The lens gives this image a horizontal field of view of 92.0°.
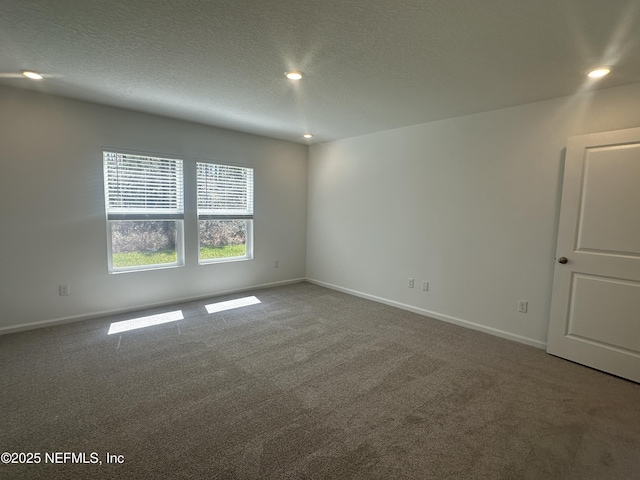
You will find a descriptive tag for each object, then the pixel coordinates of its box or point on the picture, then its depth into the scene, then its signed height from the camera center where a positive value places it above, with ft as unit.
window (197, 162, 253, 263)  14.75 -0.09
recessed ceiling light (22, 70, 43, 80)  8.76 +3.75
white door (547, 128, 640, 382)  8.45 -1.03
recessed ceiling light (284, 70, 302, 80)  8.32 +3.78
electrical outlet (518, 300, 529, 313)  10.65 -2.97
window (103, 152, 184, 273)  12.32 -0.10
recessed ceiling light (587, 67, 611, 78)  7.72 +3.81
